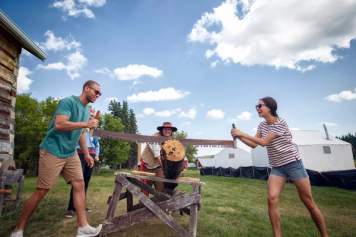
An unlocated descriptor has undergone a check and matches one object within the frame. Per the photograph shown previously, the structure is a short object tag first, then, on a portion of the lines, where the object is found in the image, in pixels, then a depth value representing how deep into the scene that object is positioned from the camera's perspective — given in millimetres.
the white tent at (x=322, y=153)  23723
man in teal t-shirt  3357
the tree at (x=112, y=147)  40781
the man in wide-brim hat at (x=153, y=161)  5328
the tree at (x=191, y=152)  77019
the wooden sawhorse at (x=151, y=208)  3790
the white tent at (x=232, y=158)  33416
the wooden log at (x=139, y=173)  4248
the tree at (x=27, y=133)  34031
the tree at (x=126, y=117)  59312
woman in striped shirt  3627
